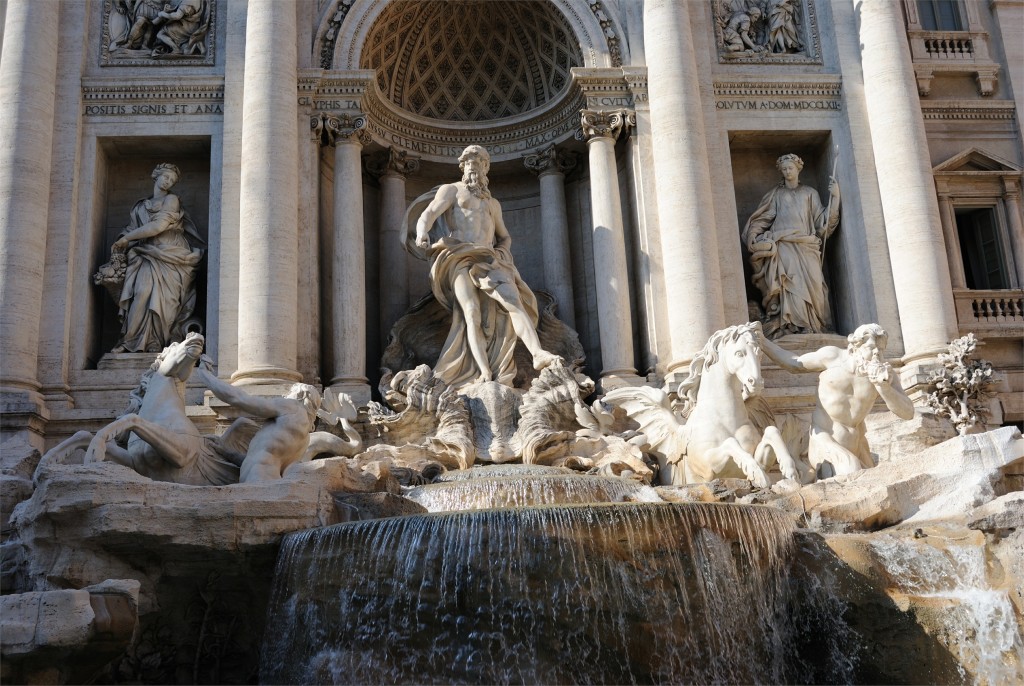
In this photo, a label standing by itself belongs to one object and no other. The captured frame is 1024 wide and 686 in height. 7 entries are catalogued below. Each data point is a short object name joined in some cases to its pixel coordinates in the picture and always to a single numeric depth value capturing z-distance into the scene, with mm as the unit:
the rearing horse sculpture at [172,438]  11258
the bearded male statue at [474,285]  15742
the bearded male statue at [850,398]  11578
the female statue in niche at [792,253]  16891
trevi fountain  8664
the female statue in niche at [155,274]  16188
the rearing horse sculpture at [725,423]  11836
